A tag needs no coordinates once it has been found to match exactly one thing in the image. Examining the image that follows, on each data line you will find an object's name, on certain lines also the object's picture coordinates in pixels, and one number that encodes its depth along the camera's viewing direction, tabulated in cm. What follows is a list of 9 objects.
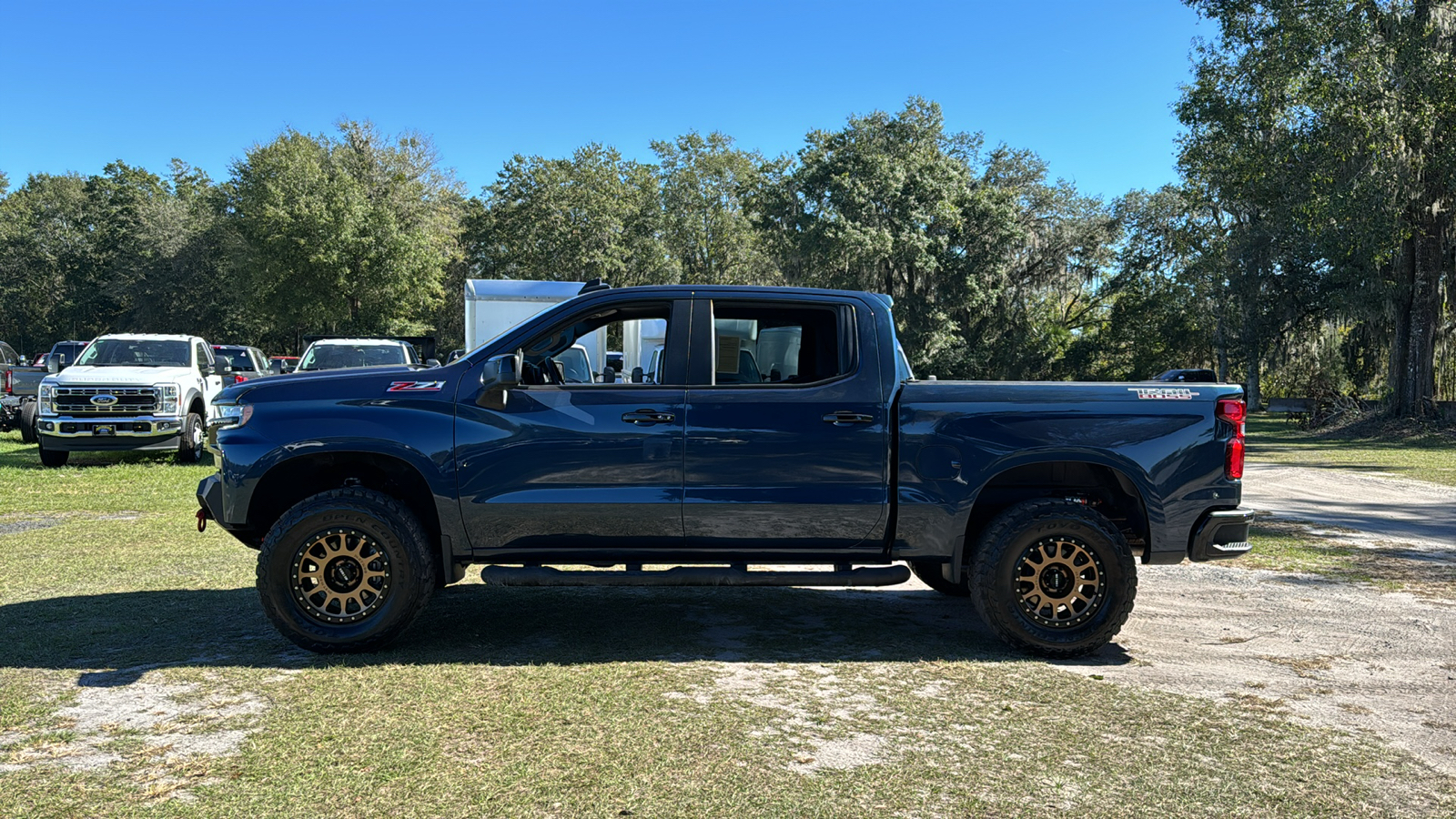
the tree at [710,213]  5159
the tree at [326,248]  4184
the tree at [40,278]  6656
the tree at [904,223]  4125
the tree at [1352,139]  2392
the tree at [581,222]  4894
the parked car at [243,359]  2170
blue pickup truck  543
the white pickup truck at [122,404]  1488
